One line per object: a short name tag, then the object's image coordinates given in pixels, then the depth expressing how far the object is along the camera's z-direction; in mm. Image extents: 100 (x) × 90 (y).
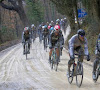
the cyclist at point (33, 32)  29844
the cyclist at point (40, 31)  28356
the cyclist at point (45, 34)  20859
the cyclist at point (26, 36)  16478
